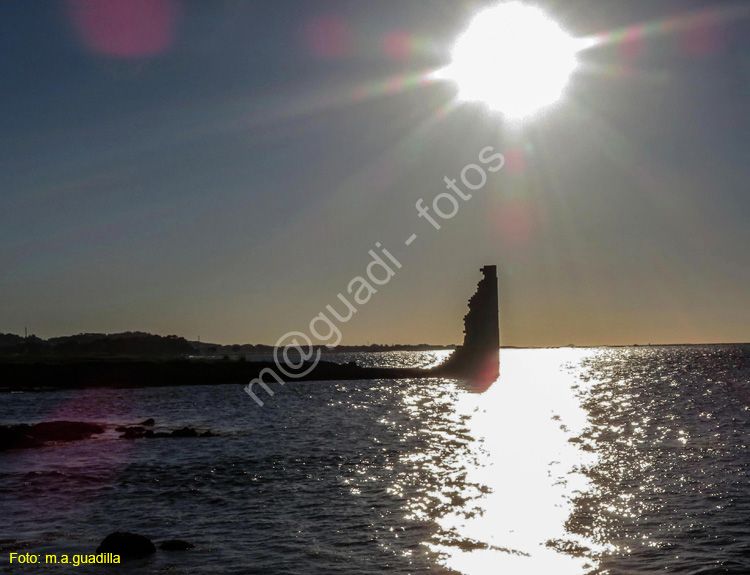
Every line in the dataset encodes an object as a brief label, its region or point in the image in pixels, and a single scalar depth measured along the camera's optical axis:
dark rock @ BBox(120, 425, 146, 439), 40.62
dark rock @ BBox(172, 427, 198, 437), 41.53
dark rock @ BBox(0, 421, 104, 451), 37.31
